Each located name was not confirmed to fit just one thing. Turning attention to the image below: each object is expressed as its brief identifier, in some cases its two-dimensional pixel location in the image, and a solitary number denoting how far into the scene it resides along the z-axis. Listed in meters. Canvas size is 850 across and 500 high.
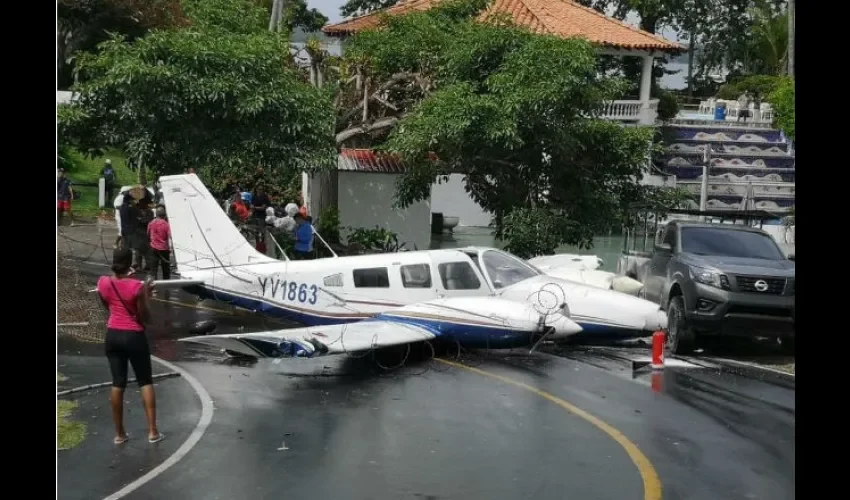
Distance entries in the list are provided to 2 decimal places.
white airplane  15.16
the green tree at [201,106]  19.50
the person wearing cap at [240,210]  22.03
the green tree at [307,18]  39.19
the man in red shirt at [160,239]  19.47
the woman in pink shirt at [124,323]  9.38
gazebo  29.31
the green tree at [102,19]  33.06
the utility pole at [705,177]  25.91
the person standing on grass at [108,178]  30.09
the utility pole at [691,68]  43.62
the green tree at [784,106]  36.84
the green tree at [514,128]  20.61
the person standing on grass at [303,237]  19.67
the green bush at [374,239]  23.14
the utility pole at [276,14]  26.53
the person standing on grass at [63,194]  26.83
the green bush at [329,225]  22.80
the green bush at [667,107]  36.88
